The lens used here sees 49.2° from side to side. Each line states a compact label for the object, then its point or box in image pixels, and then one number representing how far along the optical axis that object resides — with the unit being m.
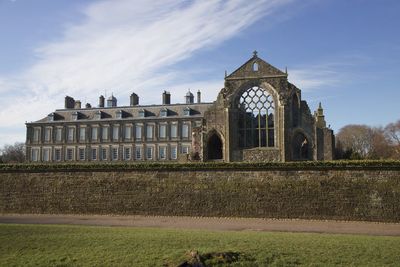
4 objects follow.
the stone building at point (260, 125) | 32.38
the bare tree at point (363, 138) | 73.75
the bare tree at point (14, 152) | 84.00
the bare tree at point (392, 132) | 76.15
